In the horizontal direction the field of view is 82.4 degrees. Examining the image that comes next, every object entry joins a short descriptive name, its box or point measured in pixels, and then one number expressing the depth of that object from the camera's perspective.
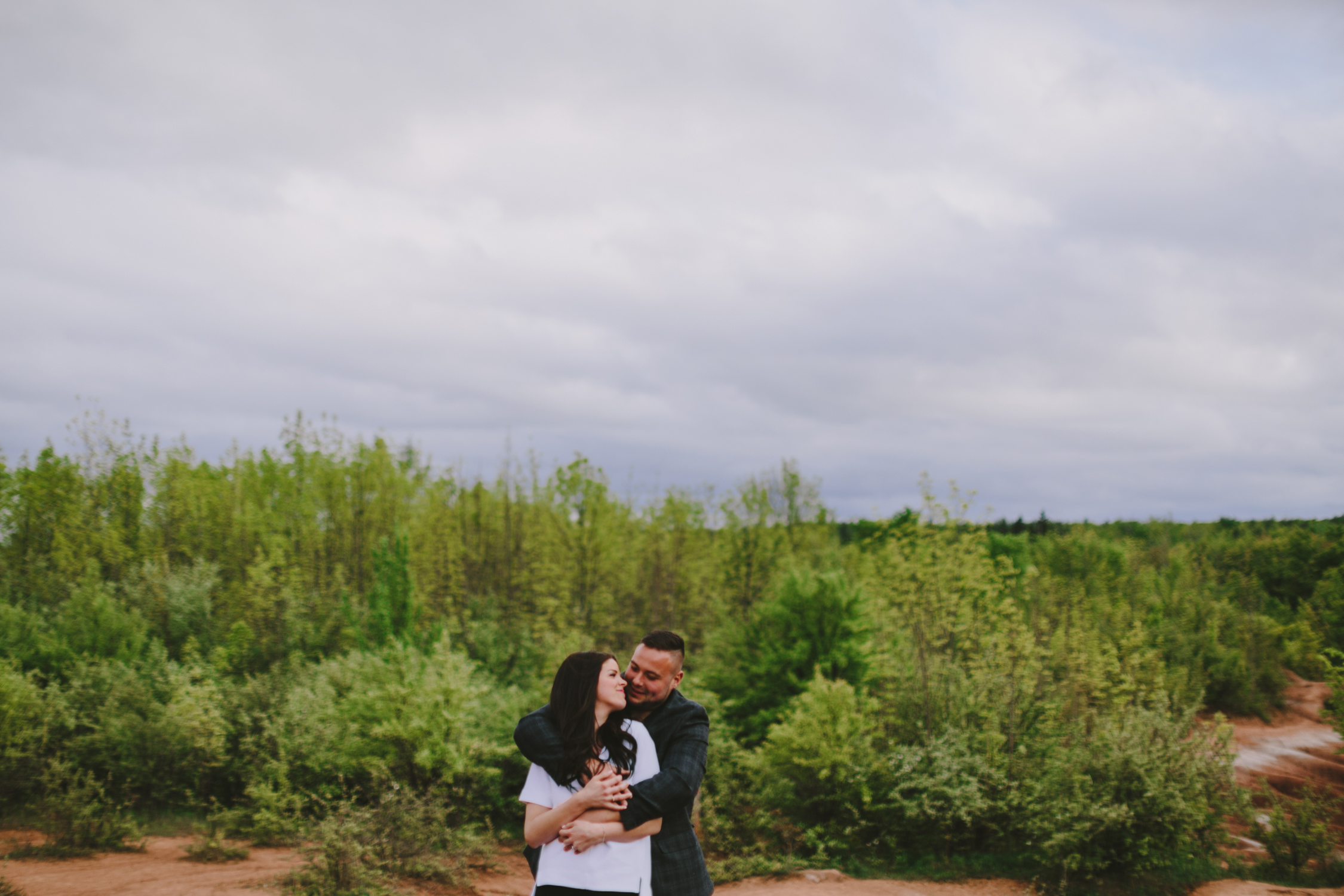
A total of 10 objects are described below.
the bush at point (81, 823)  11.09
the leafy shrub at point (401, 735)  12.51
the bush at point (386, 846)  8.83
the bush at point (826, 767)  12.48
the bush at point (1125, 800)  10.38
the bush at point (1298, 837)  12.39
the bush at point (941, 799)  11.75
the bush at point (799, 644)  15.93
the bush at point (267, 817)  12.02
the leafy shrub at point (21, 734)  13.30
